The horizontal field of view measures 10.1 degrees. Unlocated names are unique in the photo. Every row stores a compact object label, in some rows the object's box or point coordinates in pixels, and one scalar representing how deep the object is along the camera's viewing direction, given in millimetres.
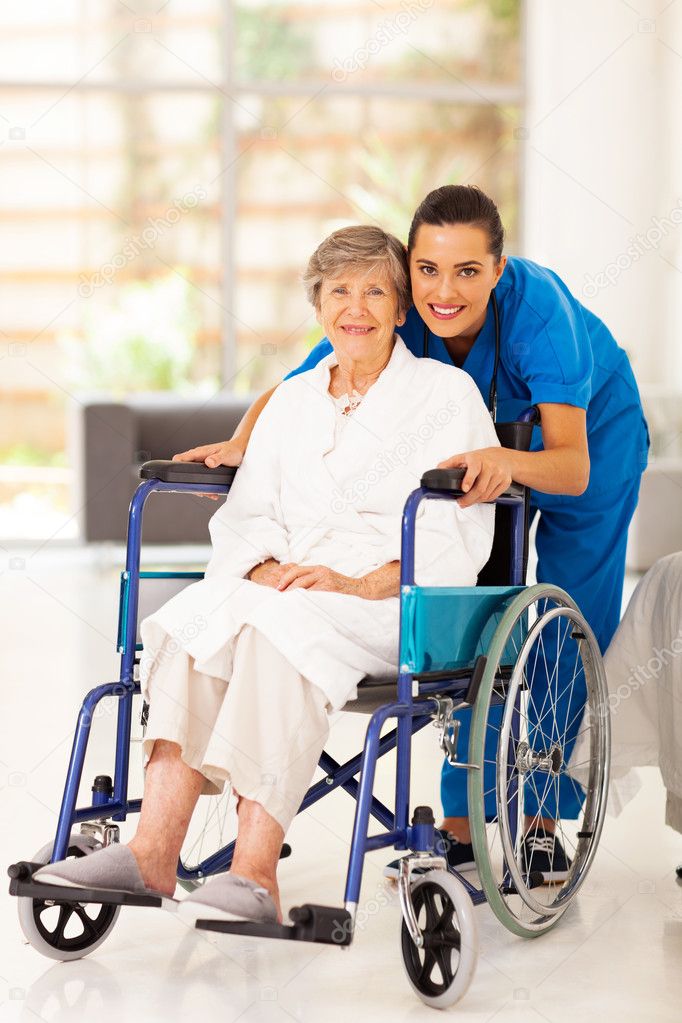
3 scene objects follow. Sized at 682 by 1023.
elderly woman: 5847
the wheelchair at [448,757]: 5774
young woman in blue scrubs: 6249
